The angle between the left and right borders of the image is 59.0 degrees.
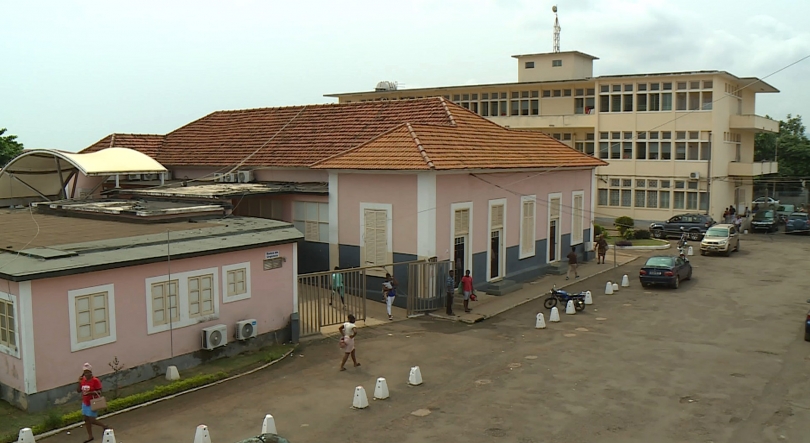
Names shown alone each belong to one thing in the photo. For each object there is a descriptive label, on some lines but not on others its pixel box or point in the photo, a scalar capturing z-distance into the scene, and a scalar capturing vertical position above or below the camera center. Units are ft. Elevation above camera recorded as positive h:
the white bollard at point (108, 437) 40.96 -14.57
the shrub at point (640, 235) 136.15 -10.53
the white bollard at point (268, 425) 42.06 -14.36
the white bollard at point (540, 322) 70.74 -14.02
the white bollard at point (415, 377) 52.70 -14.47
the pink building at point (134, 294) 47.29 -8.41
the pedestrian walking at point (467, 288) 76.38 -11.51
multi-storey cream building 149.28 +11.95
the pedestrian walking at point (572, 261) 97.45 -11.08
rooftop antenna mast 177.53 +36.64
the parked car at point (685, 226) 134.82 -8.87
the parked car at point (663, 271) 89.35 -11.52
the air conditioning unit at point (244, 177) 103.09 +0.64
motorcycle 78.69 -13.03
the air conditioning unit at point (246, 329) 59.77 -12.39
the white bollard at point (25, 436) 41.73 -14.76
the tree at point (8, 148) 161.27 +7.86
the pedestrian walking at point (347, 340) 55.83 -12.37
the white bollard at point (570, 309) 76.95 -13.86
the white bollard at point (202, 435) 41.01 -14.56
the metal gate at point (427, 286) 76.18 -11.31
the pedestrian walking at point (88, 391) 42.96 -12.62
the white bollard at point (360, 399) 47.80 -14.56
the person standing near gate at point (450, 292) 76.13 -11.90
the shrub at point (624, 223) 139.74 -8.61
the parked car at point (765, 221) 147.33 -8.73
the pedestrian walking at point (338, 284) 70.13 -10.06
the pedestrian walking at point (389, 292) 74.38 -11.63
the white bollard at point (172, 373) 53.88 -14.43
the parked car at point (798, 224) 144.77 -9.17
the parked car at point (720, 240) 115.75 -9.95
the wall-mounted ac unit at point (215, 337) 56.95 -12.43
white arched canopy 90.02 +1.82
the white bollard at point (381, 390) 49.60 -14.52
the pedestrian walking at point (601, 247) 109.68 -10.35
